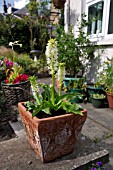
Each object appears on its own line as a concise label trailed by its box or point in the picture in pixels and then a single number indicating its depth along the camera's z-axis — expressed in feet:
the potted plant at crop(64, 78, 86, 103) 9.43
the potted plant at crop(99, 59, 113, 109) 8.27
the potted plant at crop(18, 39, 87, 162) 2.99
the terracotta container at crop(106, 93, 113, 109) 8.14
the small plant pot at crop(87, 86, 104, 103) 8.89
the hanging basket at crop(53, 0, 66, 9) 12.65
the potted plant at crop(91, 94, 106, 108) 8.47
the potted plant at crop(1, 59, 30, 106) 7.45
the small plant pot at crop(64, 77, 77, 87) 10.17
